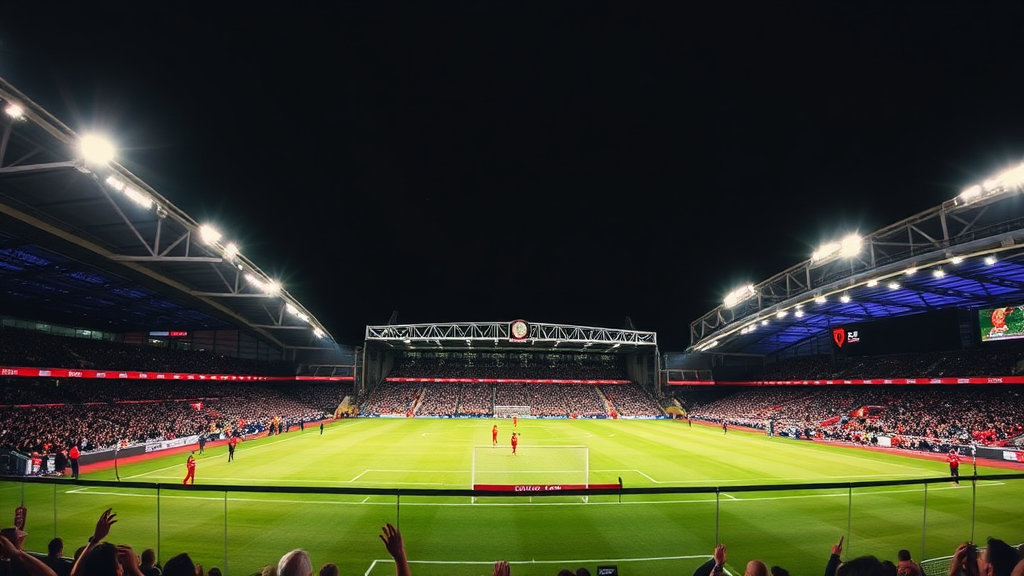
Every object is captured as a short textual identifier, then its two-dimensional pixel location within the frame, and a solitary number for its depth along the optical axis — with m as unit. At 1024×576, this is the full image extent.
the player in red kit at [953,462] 19.20
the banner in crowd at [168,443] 31.40
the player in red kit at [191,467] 19.70
